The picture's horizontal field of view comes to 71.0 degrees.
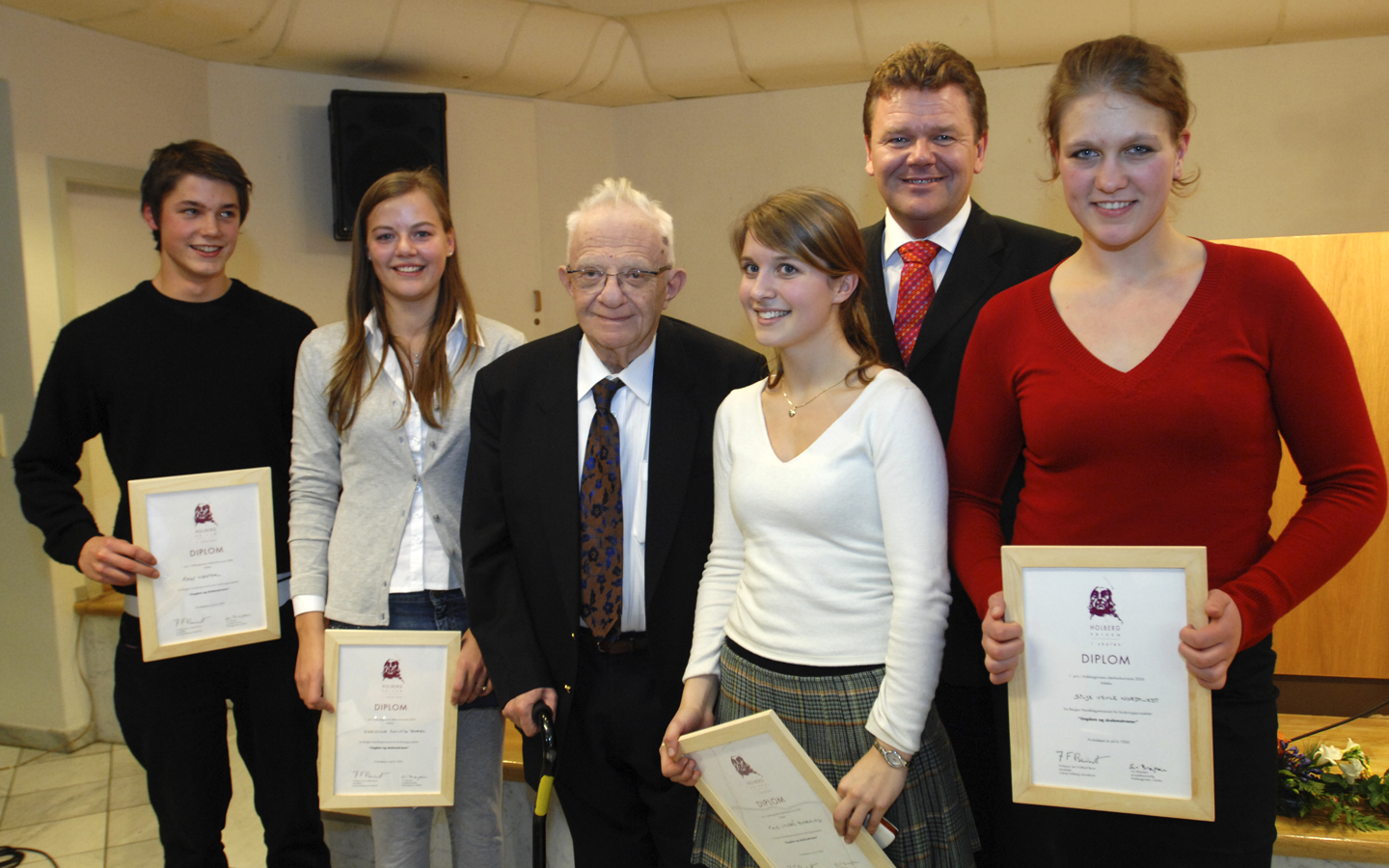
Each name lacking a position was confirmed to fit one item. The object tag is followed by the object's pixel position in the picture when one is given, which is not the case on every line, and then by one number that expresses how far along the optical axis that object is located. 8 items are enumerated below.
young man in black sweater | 2.26
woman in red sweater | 1.33
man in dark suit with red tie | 1.88
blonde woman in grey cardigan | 2.04
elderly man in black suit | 1.89
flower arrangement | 2.31
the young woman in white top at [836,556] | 1.48
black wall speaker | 4.52
